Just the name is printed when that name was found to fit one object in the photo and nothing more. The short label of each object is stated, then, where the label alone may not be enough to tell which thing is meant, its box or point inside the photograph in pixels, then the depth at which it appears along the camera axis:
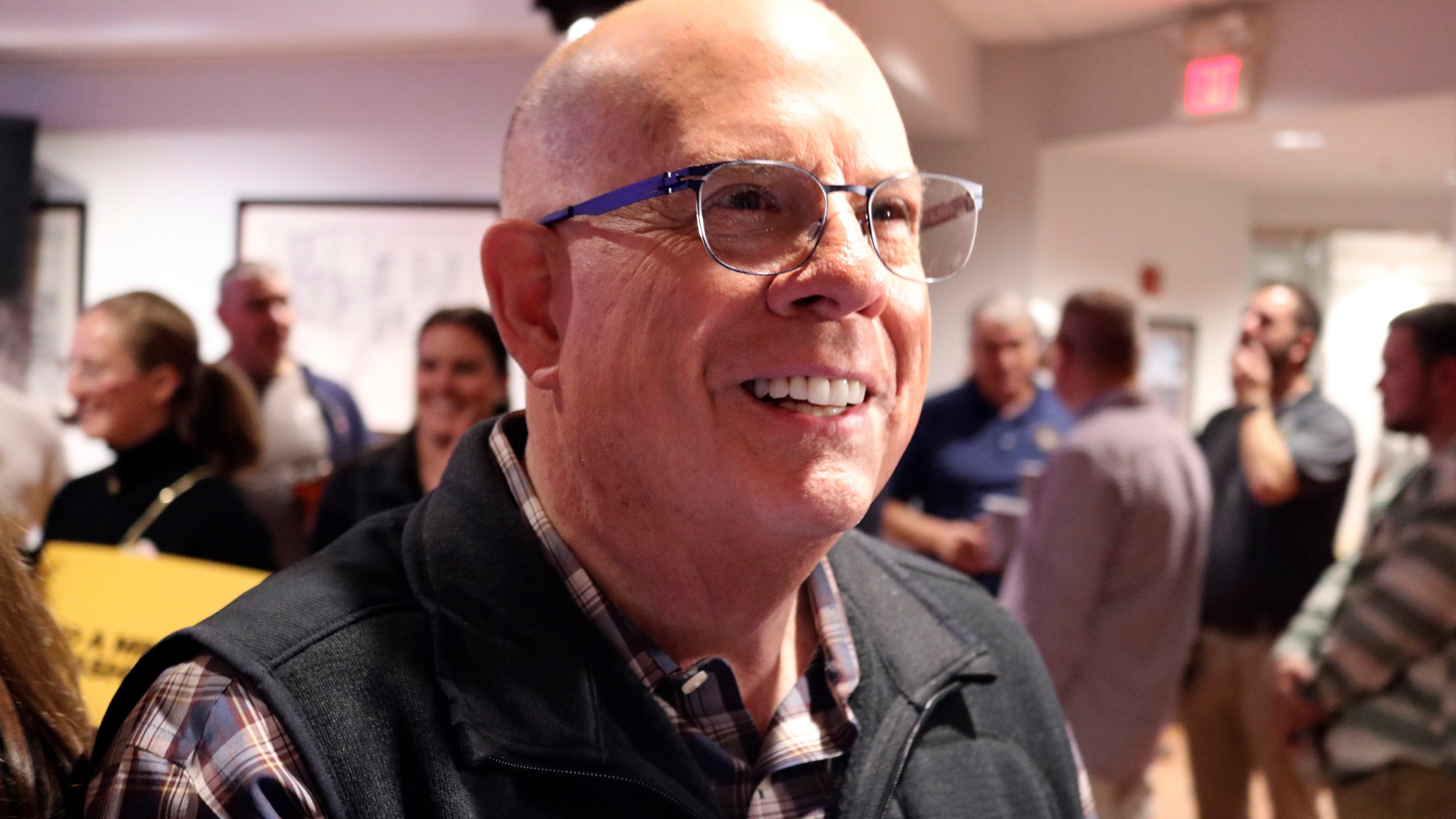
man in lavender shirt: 2.77
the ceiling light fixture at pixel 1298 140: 5.16
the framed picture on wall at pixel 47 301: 4.67
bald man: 0.84
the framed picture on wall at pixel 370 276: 4.23
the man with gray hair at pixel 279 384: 3.31
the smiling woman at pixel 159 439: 2.22
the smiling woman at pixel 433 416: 2.43
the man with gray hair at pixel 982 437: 3.39
